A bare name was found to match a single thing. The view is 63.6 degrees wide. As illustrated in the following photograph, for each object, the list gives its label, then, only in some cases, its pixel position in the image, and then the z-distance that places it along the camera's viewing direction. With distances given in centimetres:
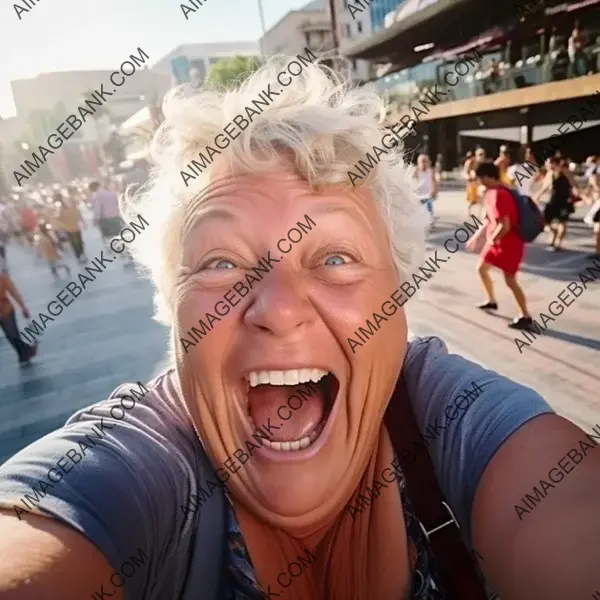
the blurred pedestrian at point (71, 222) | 1069
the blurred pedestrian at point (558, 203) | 789
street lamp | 2120
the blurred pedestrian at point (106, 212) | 995
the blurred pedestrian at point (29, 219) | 1305
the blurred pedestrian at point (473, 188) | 1068
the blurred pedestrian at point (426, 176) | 918
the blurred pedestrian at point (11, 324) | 600
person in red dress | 514
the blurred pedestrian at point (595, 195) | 662
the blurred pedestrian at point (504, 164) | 885
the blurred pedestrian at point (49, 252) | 1084
